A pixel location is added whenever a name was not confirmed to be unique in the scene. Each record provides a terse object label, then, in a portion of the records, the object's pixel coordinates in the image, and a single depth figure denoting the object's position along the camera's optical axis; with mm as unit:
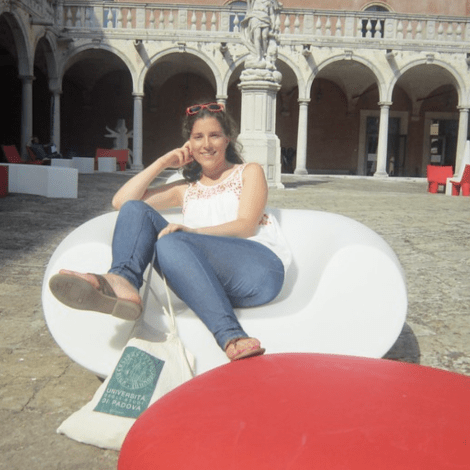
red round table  1097
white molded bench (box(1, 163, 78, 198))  9742
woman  2072
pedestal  11438
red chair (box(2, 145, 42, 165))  12555
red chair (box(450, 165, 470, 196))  12541
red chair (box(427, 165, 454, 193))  13316
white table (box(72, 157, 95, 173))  16812
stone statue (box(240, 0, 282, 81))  10945
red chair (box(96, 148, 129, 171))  18656
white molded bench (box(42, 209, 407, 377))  2170
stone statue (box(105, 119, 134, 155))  21719
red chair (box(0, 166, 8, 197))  9219
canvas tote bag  1885
